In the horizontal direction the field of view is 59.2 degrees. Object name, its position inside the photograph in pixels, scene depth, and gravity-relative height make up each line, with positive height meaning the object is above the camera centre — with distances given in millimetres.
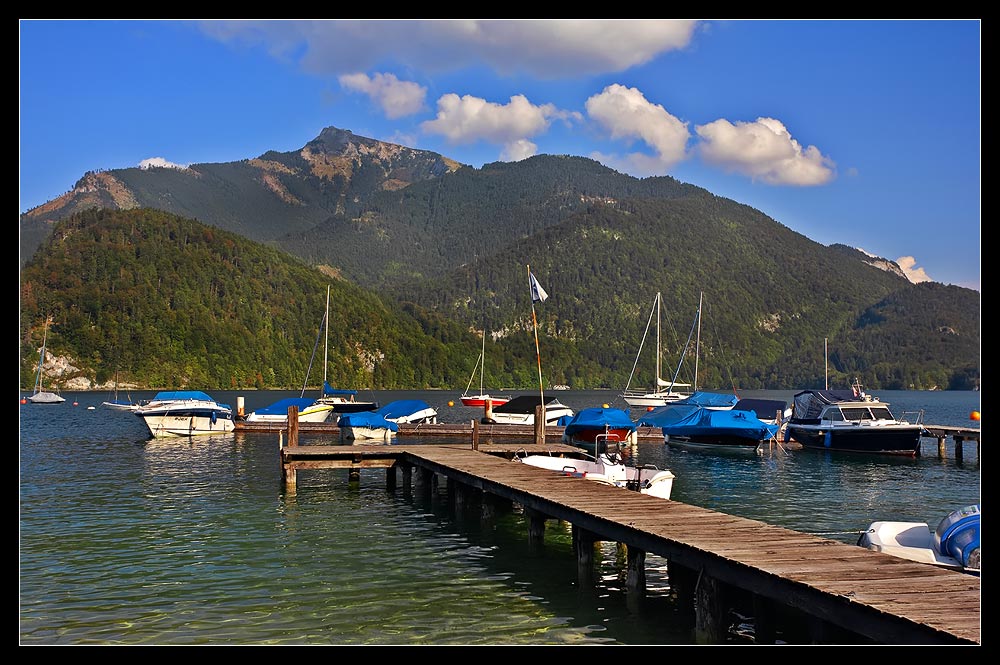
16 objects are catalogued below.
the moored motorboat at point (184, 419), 63844 -4720
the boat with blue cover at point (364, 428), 55219 -4690
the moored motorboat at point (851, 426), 53156 -4692
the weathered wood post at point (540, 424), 40284 -3351
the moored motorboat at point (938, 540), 14891 -3502
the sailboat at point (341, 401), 79375 -4531
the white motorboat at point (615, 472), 26047 -3751
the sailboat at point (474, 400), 116725 -6380
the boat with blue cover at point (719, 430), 54906 -5012
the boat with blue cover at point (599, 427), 51406 -4473
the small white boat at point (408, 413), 67188 -4589
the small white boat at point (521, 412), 69375 -4861
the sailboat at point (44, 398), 130750 -6274
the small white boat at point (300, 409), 68625 -4644
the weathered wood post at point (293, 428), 38216 -3257
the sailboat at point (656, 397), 108500 -5728
